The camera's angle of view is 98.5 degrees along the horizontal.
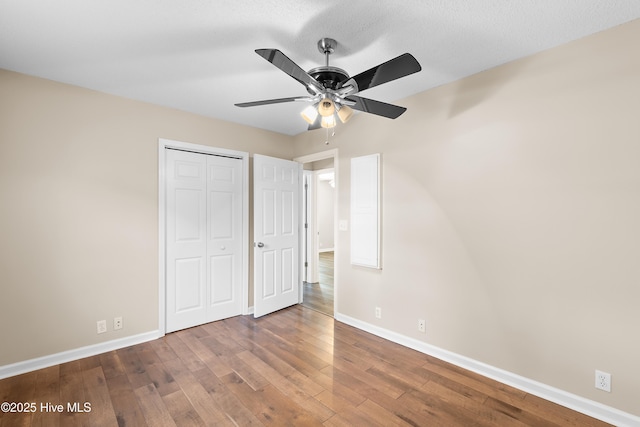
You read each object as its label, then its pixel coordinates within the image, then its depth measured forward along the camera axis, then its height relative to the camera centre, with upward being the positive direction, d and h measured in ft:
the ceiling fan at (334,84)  4.86 +2.62
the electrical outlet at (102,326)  8.80 -3.57
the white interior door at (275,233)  11.82 -0.83
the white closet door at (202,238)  10.41 -0.95
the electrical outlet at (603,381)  5.89 -3.58
